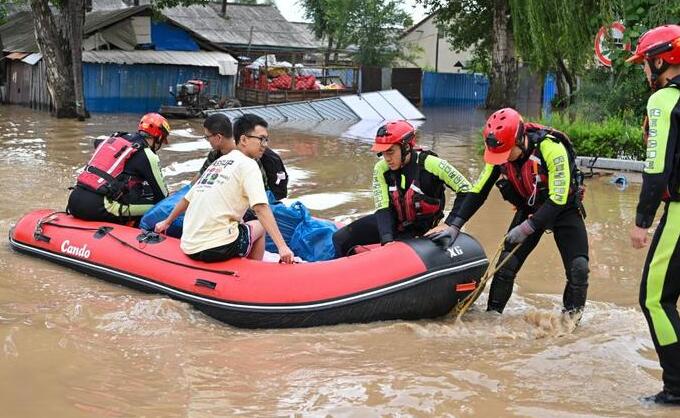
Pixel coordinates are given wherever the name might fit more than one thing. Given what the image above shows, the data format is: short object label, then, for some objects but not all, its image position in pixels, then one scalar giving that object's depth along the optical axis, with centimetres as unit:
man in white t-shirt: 508
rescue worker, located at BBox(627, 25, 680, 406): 359
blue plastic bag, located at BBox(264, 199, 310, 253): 627
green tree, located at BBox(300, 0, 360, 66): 3347
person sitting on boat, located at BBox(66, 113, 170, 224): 648
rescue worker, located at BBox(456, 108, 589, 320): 471
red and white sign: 1240
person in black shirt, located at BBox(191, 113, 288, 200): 550
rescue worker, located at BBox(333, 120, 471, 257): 524
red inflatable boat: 505
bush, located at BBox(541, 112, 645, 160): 1144
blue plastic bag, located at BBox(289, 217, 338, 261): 613
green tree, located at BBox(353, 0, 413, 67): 3331
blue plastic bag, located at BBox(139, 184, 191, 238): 626
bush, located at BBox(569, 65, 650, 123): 1293
